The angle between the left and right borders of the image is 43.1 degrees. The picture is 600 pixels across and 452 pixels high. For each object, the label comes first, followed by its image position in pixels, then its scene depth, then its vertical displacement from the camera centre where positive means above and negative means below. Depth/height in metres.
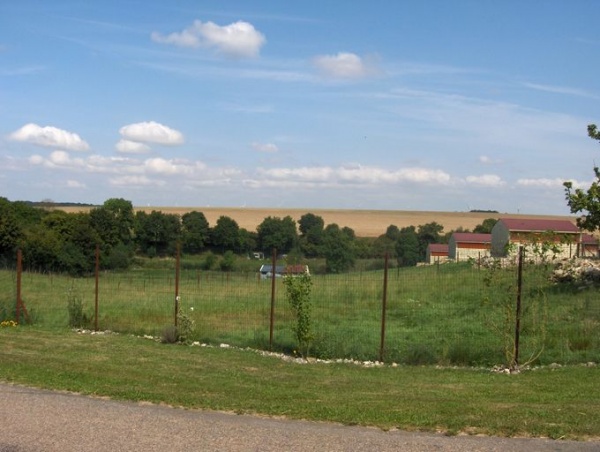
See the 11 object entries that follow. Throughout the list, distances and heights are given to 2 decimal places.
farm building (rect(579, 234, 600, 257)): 33.66 -0.50
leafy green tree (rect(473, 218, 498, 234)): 74.64 +0.74
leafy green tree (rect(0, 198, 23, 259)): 51.78 -0.98
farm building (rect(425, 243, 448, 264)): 54.72 -1.44
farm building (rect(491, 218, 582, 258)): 49.99 +0.69
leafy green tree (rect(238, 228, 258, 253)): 51.97 -1.10
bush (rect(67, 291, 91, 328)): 19.31 -2.47
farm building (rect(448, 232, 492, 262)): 53.69 -0.75
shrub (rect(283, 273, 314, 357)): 15.70 -1.66
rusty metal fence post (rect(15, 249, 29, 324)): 19.39 -2.34
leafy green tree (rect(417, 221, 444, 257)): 60.66 -0.23
